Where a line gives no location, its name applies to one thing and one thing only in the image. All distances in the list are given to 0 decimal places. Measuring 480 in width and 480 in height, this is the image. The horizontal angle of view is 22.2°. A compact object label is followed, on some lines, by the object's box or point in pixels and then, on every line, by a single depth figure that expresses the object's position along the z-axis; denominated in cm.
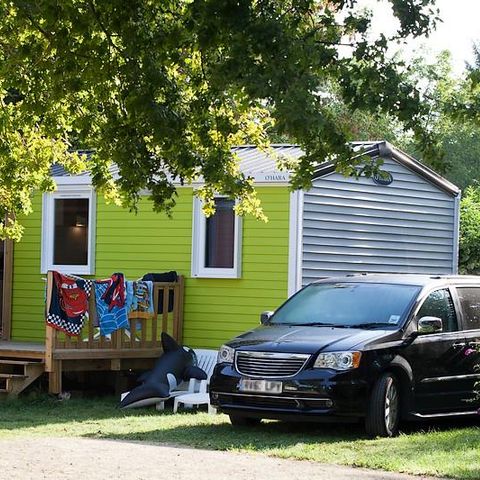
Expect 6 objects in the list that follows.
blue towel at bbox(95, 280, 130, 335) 1689
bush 2312
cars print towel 1642
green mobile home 1741
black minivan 1251
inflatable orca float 1585
